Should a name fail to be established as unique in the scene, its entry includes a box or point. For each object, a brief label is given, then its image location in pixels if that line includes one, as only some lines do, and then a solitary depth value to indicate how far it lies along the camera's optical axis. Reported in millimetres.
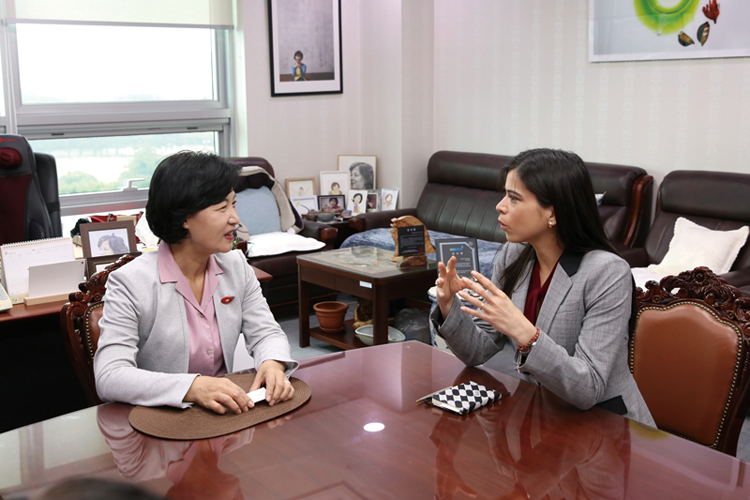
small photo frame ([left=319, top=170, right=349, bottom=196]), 6117
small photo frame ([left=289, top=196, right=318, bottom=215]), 5938
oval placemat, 1462
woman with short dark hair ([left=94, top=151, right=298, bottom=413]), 1739
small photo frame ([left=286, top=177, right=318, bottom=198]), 5980
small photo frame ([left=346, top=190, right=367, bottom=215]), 6098
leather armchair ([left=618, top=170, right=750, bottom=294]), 3951
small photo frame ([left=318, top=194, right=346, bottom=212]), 6007
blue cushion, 5230
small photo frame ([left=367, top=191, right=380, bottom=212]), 6098
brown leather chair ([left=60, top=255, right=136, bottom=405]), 1896
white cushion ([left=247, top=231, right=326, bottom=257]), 4875
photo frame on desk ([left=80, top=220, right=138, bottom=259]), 2885
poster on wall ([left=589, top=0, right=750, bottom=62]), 4126
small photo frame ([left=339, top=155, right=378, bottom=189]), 6215
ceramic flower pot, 4414
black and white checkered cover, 1577
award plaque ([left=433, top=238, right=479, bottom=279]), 3680
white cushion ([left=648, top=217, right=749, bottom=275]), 3814
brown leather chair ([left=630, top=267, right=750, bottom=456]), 1721
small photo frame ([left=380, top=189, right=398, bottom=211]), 6039
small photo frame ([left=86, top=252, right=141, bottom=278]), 2807
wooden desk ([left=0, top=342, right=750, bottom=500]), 1263
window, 4965
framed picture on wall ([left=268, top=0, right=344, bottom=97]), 5766
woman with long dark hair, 1610
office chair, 3615
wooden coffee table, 3971
